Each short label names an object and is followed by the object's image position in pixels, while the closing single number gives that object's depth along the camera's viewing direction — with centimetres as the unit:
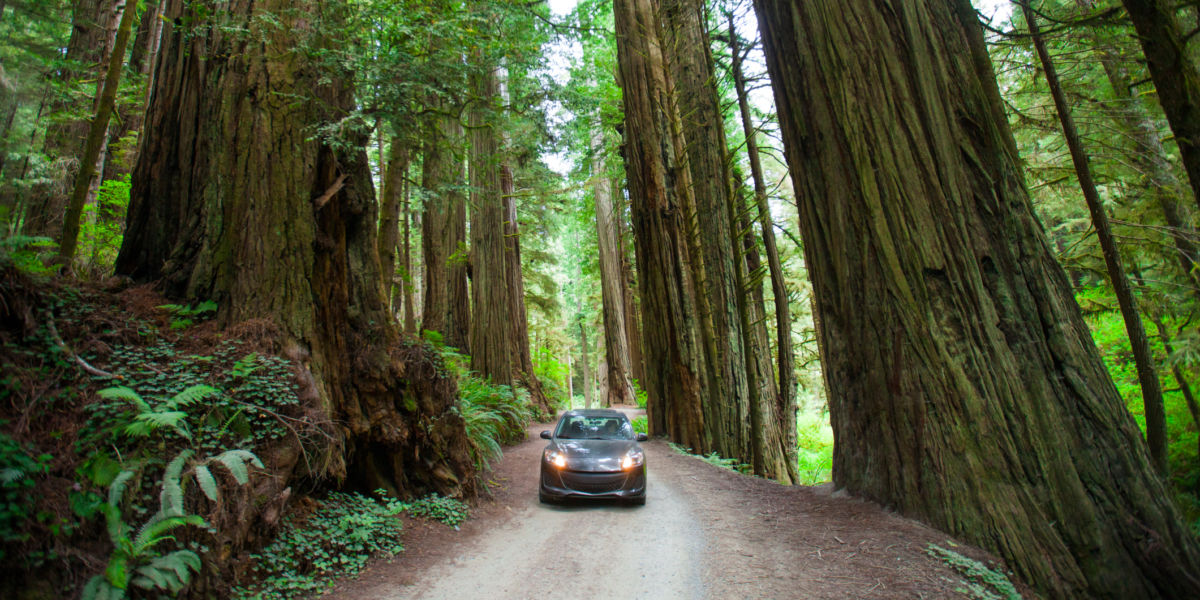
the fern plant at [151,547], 291
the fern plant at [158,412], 347
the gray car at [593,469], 696
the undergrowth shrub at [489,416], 813
